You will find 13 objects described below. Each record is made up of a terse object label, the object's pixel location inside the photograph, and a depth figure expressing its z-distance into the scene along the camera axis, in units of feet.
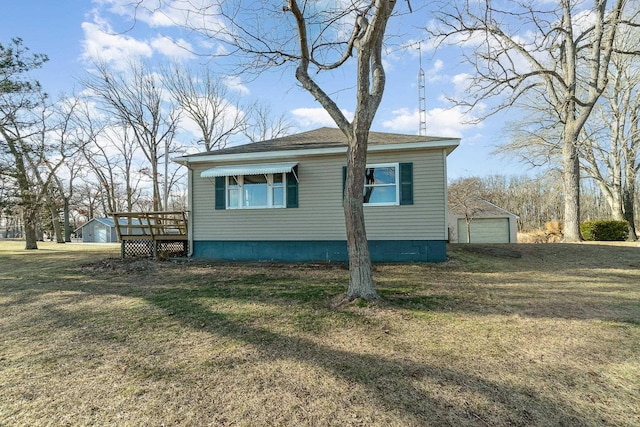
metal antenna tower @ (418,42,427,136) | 50.47
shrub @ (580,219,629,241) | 43.42
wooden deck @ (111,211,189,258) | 29.94
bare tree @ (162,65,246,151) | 75.97
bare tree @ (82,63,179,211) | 69.21
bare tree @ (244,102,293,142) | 87.04
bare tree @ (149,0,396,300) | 14.58
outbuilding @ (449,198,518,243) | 77.15
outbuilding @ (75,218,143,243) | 118.52
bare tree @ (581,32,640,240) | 54.39
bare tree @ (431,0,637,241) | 34.63
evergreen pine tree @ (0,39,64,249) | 39.70
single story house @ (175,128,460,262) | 27.17
